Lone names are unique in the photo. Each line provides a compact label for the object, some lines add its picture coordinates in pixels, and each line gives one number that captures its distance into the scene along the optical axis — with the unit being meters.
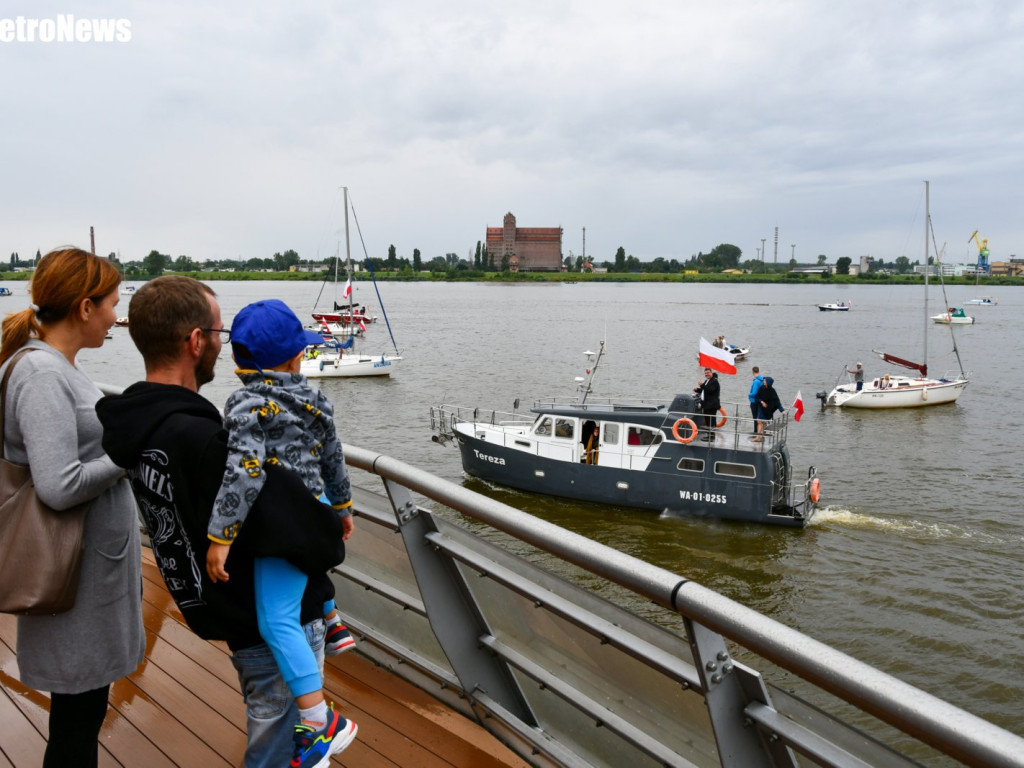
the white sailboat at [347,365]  40.66
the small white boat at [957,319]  92.75
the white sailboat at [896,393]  35.62
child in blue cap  2.07
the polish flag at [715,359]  18.70
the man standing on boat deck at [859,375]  36.98
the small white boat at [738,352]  54.09
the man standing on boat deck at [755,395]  21.39
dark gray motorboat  18.33
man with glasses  2.06
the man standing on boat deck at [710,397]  20.05
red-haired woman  2.18
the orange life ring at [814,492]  19.30
